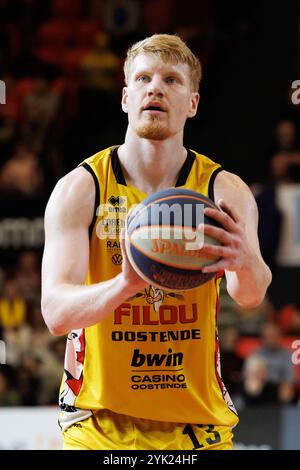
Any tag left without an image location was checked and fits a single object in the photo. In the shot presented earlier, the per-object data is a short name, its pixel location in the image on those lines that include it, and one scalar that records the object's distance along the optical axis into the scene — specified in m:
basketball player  4.35
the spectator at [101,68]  11.52
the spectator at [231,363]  9.38
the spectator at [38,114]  11.20
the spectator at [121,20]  12.22
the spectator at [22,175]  10.56
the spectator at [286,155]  10.16
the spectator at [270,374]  9.21
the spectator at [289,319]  10.16
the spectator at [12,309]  10.17
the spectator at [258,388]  9.16
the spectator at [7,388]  9.30
